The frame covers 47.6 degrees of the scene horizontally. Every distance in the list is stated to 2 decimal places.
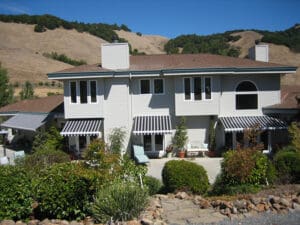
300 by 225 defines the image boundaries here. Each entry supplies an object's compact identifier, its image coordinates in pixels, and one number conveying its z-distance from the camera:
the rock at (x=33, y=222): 12.60
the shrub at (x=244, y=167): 17.03
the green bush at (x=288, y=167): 18.77
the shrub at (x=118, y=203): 12.37
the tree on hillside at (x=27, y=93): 59.41
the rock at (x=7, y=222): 12.38
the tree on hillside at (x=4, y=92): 54.49
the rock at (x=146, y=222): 11.81
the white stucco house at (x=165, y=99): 30.69
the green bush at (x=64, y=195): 13.22
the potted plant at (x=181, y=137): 31.54
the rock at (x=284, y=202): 13.23
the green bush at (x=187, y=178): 17.50
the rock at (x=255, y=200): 13.57
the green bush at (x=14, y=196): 13.11
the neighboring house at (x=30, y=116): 35.53
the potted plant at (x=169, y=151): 31.98
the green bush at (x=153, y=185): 18.36
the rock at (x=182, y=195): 15.95
